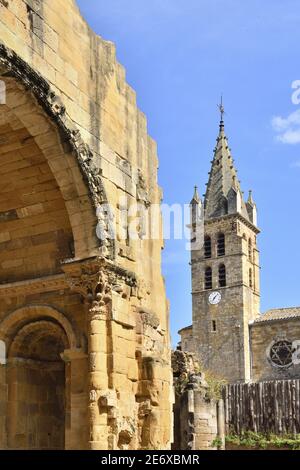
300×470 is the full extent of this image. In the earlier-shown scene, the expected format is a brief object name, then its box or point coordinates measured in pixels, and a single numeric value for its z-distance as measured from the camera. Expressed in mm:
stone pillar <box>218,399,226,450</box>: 17953
